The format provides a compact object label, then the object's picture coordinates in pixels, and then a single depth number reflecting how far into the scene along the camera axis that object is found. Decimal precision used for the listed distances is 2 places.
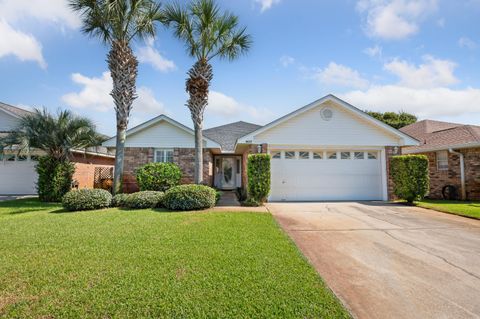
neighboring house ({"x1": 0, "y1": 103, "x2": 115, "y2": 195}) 15.31
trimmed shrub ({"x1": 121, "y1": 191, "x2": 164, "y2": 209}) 9.88
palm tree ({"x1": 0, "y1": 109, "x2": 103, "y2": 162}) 11.46
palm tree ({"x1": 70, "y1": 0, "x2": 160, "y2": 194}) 11.34
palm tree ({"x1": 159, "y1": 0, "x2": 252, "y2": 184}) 11.10
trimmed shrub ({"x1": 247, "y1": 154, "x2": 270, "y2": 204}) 10.51
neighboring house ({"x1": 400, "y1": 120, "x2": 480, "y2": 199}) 12.53
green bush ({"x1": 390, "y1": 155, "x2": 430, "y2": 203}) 10.83
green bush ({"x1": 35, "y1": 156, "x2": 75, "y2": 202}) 12.29
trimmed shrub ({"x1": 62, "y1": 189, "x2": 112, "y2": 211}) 9.36
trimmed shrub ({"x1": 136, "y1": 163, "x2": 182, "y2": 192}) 12.23
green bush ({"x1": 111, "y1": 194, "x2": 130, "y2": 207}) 10.27
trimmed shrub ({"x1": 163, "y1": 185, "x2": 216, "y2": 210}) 9.52
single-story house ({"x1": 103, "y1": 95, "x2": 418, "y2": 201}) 12.12
